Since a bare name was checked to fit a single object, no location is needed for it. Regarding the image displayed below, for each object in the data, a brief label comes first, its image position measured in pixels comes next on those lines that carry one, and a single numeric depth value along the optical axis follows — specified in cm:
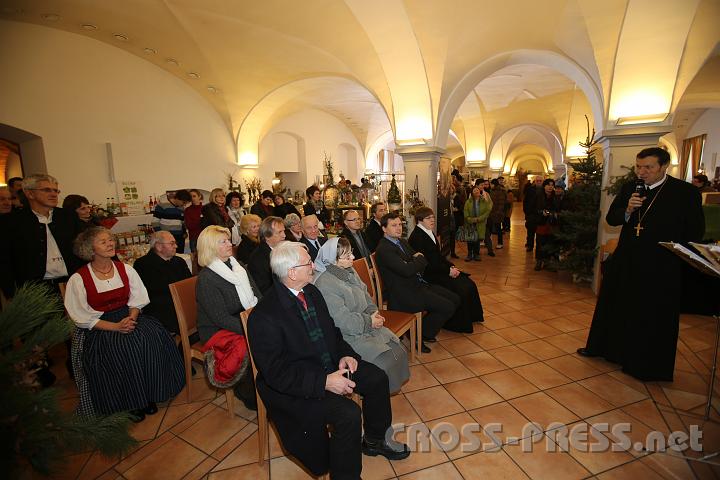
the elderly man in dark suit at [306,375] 182
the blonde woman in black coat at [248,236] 392
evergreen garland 81
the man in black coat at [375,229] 497
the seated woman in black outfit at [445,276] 398
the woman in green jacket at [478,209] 720
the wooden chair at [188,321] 269
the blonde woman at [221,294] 255
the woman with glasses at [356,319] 242
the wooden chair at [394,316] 308
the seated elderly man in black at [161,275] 311
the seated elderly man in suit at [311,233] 392
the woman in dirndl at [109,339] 251
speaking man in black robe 275
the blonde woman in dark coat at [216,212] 507
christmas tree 551
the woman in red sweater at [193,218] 527
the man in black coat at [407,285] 345
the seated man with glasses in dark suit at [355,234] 415
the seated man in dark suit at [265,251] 337
